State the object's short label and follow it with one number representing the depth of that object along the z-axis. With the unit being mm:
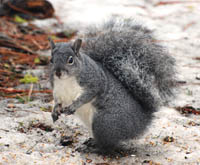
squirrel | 5338
